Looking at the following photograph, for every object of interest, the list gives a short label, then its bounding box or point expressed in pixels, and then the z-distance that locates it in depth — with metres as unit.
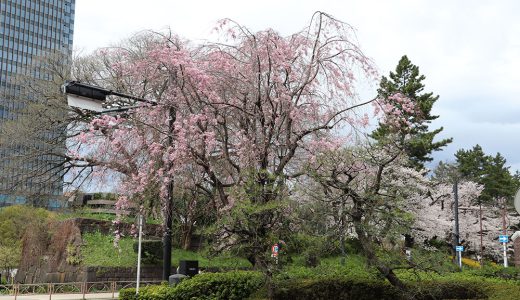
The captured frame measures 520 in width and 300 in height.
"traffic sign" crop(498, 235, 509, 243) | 29.49
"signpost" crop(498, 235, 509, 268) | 29.38
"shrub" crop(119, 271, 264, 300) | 13.07
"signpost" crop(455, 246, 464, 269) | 28.88
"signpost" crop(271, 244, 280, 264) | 12.69
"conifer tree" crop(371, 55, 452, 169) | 40.41
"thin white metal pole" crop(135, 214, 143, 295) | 15.88
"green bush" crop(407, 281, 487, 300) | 13.15
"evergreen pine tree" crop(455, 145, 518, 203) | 58.56
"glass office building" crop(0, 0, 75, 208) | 98.44
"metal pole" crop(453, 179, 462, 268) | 28.21
